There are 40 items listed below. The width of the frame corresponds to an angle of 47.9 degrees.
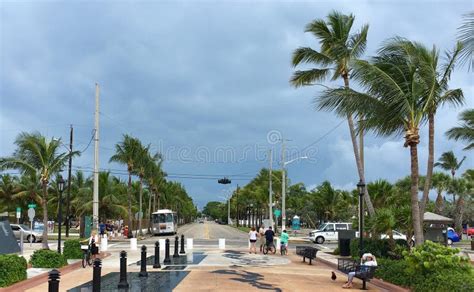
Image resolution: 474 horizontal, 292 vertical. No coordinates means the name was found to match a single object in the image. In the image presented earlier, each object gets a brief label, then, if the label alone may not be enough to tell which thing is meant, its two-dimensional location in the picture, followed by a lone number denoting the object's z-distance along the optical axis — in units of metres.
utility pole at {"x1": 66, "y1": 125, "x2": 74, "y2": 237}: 35.63
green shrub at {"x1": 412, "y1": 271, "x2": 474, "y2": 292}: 11.57
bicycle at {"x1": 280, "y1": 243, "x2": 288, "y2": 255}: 30.16
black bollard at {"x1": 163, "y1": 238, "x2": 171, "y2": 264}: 24.30
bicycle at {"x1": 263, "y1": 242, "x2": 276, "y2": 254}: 31.14
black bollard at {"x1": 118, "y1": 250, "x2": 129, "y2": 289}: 15.25
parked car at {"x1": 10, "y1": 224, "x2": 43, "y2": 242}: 43.81
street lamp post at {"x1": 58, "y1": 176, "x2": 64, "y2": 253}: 27.25
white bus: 62.50
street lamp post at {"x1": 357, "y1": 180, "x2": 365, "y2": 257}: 21.41
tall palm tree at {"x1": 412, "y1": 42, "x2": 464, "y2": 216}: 17.30
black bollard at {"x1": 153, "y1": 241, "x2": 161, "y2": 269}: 21.11
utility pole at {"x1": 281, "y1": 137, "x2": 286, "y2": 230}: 46.64
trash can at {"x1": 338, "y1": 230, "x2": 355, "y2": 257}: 28.75
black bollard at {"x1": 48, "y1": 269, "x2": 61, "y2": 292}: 9.04
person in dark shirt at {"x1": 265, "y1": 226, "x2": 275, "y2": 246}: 30.91
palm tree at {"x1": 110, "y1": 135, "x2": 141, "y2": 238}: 54.38
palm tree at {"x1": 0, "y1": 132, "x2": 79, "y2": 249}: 32.62
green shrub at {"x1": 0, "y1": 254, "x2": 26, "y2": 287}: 15.40
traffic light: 70.00
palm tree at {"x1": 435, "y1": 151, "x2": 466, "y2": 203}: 68.12
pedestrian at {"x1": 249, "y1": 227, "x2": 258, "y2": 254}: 30.67
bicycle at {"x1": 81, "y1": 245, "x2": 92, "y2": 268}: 22.45
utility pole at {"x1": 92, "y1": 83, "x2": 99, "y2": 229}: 30.78
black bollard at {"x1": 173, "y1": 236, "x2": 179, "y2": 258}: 26.64
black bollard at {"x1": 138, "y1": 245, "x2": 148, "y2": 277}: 17.91
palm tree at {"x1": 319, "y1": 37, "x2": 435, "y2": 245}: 17.39
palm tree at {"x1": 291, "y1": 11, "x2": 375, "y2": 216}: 26.75
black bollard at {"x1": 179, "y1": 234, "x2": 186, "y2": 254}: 29.65
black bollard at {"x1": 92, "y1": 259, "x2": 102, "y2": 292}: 12.24
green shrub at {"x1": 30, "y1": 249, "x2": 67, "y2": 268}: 20.69
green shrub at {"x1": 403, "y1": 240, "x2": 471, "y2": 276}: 13.35
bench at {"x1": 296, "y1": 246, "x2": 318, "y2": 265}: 23.91
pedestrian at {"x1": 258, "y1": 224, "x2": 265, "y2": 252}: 32.56
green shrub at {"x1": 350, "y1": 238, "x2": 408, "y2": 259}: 22.28
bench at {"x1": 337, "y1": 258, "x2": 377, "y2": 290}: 15.77
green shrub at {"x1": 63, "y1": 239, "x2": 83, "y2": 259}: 24.69
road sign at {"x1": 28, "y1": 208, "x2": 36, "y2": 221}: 31.30
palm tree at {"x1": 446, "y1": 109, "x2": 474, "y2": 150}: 24.47
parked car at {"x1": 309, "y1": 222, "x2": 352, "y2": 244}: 46.84
